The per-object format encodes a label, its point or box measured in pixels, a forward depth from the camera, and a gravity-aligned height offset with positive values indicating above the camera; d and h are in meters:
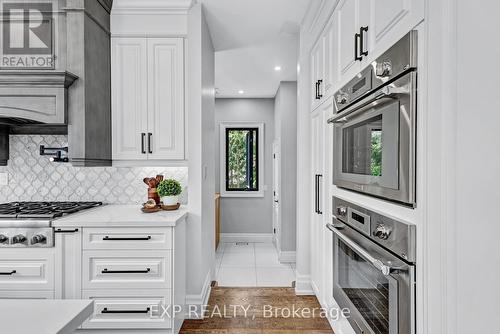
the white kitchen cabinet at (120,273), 2.23 -0.73
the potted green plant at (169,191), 2.67 -0.21
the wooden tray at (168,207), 2.70 -0.34
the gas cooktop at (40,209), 2.21 -0.32
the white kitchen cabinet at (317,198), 2.67 -0.27
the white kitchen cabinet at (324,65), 2.25 +0.77
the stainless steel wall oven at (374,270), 1.22 -0.47
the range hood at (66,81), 2.40 +0.62
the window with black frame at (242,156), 6.04 +0.17
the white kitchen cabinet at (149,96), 2.76 +0.58
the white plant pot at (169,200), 2.69 -0.28
